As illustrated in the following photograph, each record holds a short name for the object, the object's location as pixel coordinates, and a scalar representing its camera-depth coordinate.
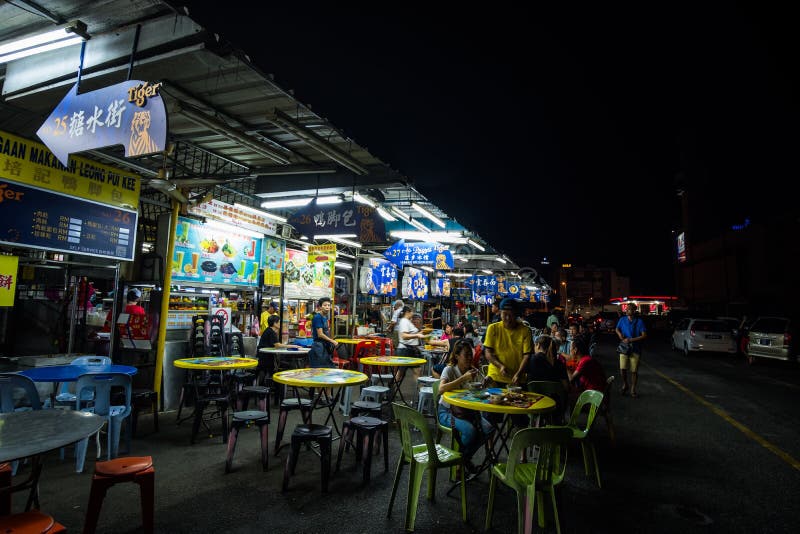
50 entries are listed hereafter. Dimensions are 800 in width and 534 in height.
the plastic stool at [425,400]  7.42
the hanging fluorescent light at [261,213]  9.97
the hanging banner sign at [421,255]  12.43
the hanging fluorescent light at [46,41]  4.85
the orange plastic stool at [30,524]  2.33
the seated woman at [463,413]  4.32
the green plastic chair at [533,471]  3.22
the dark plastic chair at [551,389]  5.32
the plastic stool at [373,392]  6.61
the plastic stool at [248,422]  4.95
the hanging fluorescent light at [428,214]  11.48
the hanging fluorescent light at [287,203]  10.68
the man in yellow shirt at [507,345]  5.80
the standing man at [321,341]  8.48
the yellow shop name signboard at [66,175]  6.02
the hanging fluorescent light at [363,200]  9.77
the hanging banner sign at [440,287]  20.86
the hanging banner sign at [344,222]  8.94
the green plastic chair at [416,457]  3.67
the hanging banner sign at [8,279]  6.04
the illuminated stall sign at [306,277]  12.30
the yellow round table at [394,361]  7.69
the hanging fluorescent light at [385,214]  11.05
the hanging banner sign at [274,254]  11.04
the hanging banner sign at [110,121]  4.21
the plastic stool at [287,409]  5.45
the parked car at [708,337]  17.56
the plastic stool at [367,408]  5.64
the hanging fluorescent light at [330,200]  10.09
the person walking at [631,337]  9.74
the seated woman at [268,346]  8.65
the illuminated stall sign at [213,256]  8.61
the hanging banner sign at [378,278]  16.30
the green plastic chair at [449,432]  4.44
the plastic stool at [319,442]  4.46
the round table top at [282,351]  8.30
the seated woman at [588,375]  5.79
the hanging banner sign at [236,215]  8.89
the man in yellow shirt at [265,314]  10.97
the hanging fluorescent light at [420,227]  12.61
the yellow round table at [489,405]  4.11
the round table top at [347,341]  10.68
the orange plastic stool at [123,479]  3.25
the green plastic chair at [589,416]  4.67
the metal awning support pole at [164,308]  7.90
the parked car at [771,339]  14.72
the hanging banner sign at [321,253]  12.28
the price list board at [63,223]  6.02
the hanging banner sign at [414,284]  18.36
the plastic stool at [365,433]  4.81
